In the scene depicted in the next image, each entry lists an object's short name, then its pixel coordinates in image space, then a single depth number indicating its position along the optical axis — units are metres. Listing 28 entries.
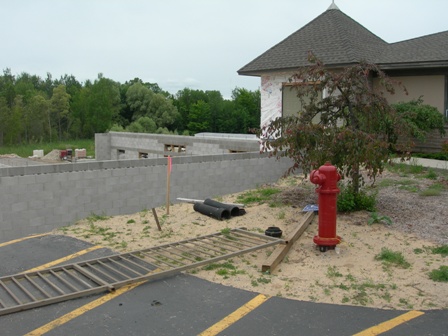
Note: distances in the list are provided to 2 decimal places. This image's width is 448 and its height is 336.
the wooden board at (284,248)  6.10
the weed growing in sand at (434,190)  9.73
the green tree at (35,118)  62.88
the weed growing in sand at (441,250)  6.50
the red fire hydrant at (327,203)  6.64
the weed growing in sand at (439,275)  5.68
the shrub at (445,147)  14.27
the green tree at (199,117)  74.25
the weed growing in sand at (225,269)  6.08
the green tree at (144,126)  56.00
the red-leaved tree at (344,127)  7.93
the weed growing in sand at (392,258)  6.23
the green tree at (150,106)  70.56
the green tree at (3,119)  56.73
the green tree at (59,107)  68.44
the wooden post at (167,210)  9.58
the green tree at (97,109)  67.19
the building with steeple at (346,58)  15.98
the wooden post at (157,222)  8.19
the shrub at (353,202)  8.48
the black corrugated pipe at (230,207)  8.85
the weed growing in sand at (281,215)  8.64
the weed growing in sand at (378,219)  7.83
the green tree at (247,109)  73.75
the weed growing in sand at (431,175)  11.57
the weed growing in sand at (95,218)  9.59
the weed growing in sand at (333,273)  5.93
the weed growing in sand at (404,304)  5.04
